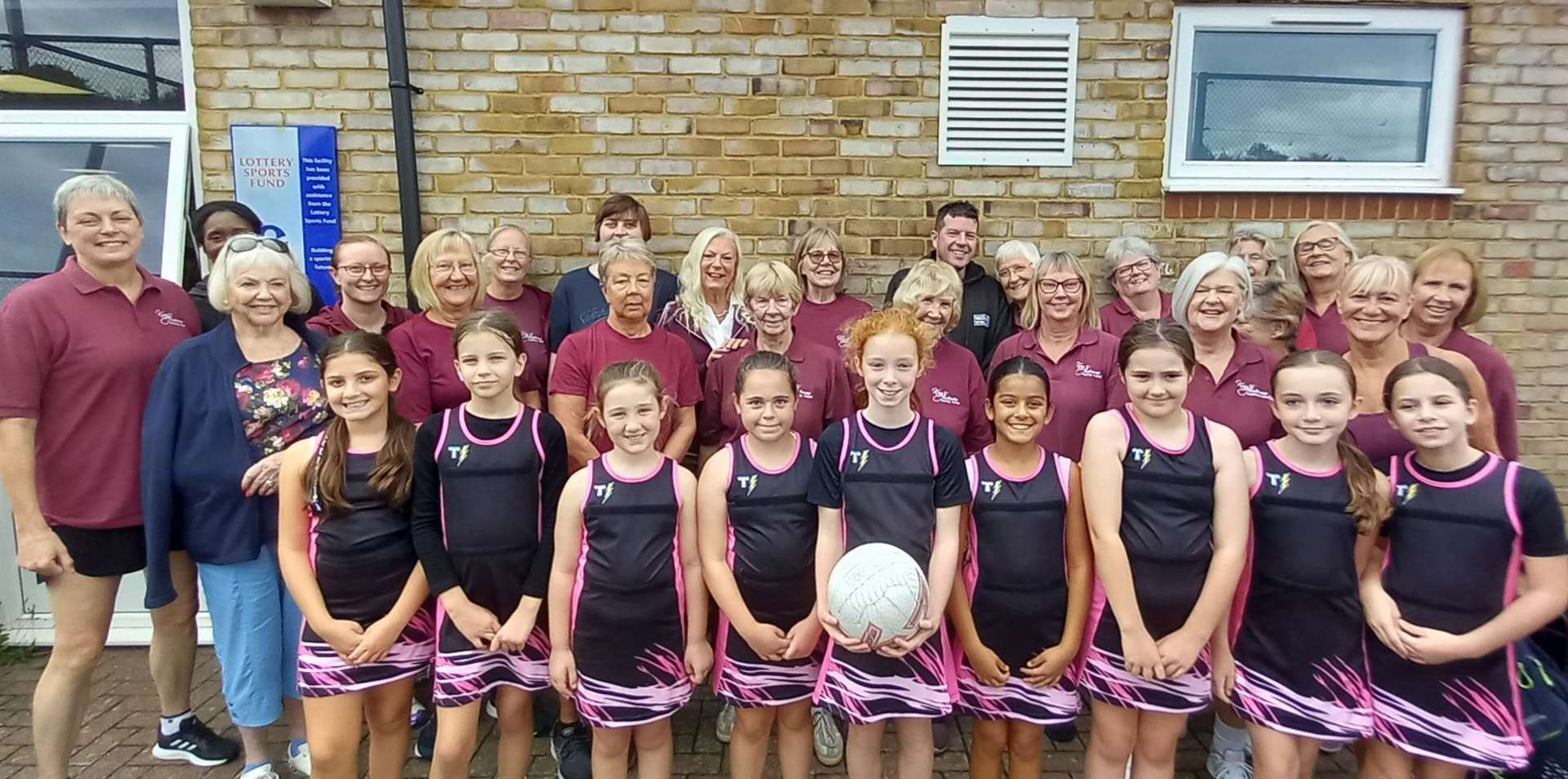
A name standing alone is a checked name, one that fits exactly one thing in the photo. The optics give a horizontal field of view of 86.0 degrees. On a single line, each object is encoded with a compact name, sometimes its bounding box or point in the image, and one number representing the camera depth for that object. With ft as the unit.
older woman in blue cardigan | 9.30
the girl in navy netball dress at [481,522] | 8.66
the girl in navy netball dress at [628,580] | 8.48
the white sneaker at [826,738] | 11.10
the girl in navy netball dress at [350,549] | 8.66
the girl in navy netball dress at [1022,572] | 8.55
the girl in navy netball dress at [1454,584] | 7.80
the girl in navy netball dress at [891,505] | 8.39
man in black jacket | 12.84
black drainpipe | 12.96
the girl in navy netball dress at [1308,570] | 8.16
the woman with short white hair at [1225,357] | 9.56
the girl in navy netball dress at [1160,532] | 8.32
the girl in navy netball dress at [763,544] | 8.58
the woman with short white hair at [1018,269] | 12.56
